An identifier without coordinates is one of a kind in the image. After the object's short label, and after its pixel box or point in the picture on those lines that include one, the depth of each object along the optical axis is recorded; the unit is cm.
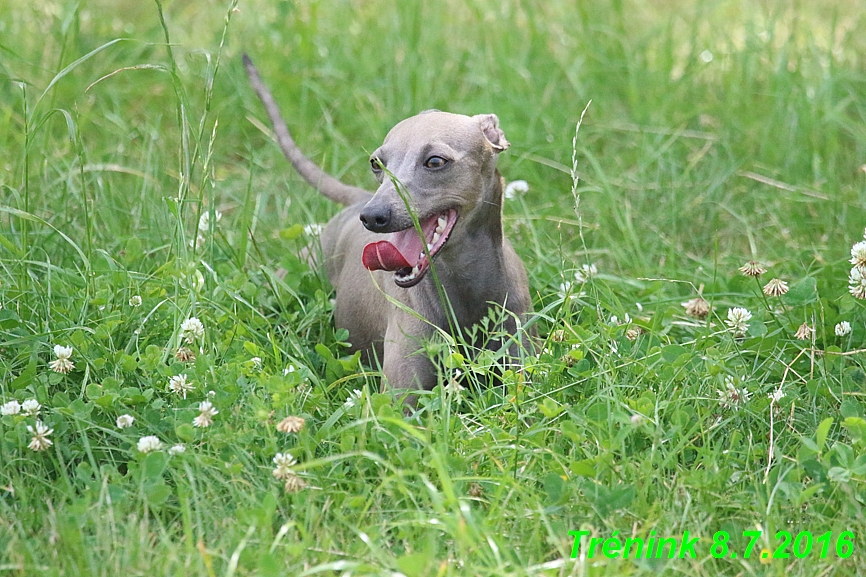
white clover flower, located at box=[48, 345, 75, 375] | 554
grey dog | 580
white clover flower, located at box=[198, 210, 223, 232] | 707
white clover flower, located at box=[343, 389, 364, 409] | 538
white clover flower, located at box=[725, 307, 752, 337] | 606
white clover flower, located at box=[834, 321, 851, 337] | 607
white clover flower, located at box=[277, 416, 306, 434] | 491
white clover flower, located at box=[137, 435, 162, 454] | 493
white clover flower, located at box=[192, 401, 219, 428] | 502
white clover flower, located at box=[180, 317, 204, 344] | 580
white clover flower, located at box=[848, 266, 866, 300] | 571
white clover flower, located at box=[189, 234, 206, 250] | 711
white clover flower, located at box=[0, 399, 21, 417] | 509
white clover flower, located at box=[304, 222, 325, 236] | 769
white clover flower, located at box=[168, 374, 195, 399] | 540
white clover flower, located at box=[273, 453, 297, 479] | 479
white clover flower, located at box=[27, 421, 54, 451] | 493
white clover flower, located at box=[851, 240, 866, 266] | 568
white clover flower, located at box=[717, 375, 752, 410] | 548
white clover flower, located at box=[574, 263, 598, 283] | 600
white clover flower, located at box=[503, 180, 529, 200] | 826
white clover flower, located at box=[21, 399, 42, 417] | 509
